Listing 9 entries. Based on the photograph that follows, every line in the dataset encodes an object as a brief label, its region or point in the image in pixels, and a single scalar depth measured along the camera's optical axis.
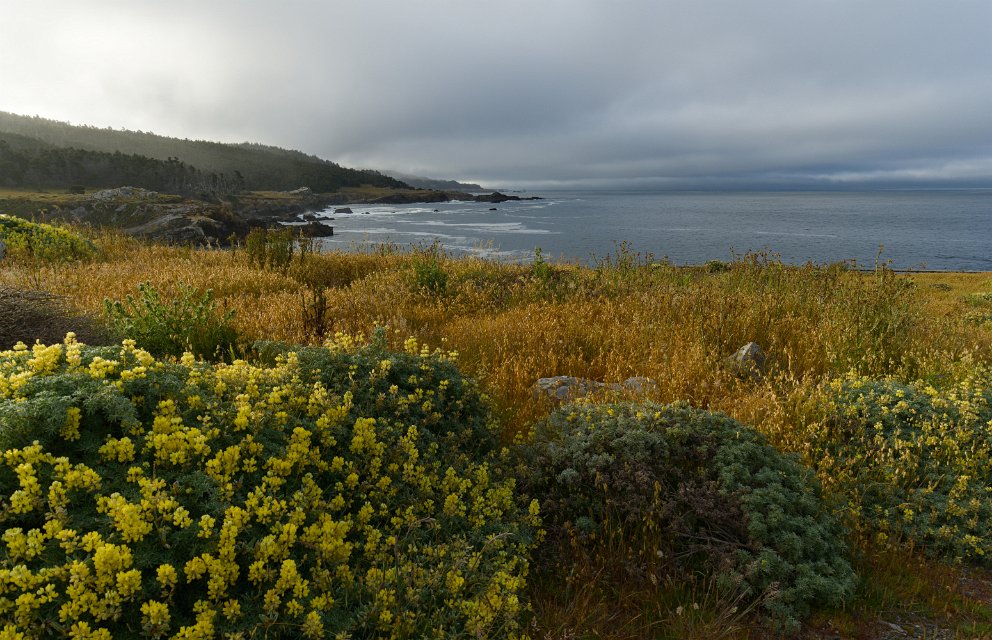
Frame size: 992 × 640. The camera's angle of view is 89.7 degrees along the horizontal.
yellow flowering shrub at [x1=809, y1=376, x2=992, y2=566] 3.39
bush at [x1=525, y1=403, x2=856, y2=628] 2.83
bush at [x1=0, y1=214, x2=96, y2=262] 11.00
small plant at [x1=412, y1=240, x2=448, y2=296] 9.04
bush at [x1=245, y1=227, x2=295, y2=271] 11.09
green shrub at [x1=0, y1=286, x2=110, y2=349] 4.92
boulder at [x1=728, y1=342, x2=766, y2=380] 5.74
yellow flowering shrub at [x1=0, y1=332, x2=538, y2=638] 1.71
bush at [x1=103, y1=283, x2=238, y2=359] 5.30
